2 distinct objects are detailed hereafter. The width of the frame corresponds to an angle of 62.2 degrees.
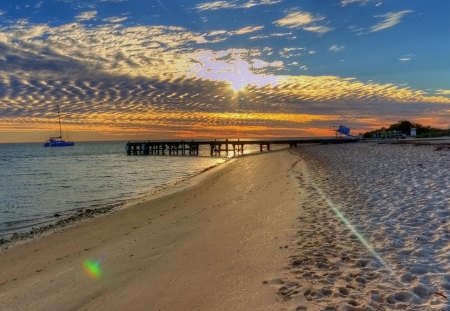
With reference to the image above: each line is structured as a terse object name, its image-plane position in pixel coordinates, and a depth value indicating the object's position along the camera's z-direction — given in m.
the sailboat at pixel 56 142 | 184.25
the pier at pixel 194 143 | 82.45
